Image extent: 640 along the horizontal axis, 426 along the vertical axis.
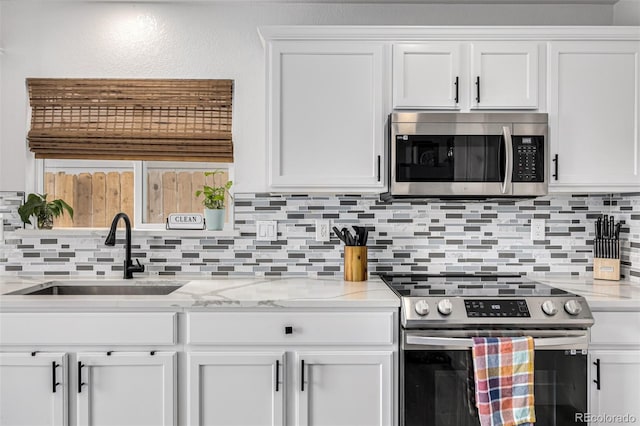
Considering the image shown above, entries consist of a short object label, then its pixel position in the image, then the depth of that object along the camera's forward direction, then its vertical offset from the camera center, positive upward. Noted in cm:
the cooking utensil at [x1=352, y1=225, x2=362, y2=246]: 248 -15
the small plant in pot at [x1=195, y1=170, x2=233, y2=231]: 268 +0
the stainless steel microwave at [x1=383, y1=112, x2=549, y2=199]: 230 +25
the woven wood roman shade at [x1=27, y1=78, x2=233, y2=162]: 268 +48
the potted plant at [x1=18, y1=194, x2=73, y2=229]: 261 -2
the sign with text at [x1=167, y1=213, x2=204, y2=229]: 266 -8
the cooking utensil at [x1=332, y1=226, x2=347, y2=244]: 251 -14
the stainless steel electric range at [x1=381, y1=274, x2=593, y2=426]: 198 -57
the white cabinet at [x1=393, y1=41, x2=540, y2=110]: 235 +63
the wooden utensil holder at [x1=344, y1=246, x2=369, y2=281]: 248 -28
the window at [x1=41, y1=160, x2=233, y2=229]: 280 +11
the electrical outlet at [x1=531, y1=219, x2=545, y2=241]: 271 -12
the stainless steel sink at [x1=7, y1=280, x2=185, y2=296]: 250 -42
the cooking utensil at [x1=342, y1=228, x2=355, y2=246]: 250 -16
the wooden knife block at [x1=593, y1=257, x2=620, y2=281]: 254 -31
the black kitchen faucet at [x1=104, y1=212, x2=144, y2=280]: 247 -18
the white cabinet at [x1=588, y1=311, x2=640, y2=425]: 206 -67
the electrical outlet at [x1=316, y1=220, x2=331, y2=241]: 269 -14
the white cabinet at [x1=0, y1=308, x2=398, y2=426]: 202 -67
